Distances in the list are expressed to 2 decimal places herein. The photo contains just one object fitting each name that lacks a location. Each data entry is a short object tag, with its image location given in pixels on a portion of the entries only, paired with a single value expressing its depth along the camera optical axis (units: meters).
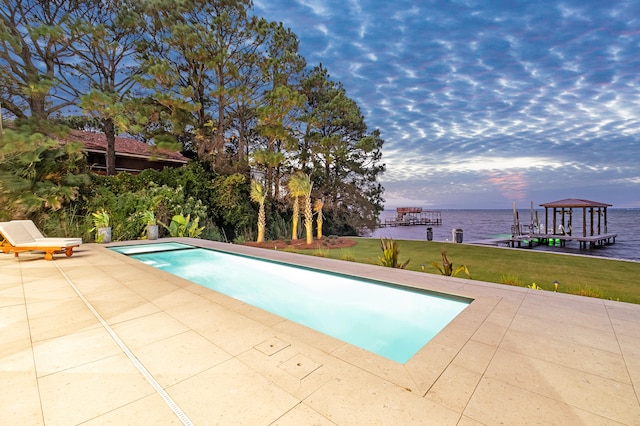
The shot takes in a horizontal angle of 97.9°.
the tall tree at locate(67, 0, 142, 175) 14.16
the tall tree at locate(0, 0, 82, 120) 12.93
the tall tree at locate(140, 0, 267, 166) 13.96
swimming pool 3.45
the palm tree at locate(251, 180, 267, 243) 13.37
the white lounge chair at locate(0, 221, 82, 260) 6.86
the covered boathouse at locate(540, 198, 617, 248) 21.12
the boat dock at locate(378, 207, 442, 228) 49.87
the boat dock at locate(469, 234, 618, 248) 20.54
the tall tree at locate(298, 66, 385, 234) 18.30
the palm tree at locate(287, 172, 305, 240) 12.86
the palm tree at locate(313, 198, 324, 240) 14.23
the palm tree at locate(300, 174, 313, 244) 12.95
